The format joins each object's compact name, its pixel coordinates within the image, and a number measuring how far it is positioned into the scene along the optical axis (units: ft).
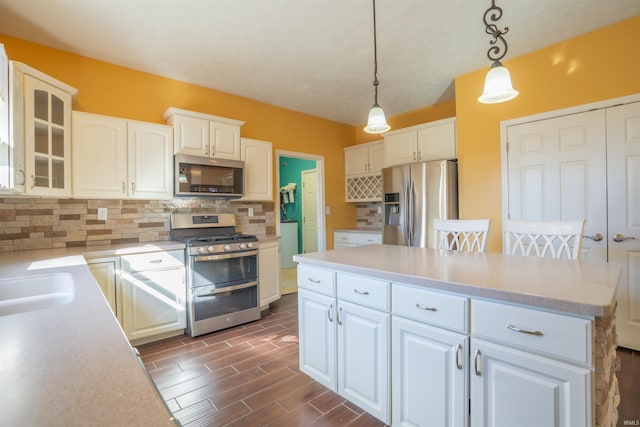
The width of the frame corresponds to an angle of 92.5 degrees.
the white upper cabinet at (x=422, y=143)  11.85
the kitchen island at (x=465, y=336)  3.34
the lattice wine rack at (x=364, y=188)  15.69
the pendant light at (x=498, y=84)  5.21
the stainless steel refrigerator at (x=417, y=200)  11.24
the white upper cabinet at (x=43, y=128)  6.84
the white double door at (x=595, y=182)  8.11
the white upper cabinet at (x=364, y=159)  15.47
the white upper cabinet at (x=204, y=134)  10.13
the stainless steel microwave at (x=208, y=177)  10.00
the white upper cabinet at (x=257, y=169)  11.98
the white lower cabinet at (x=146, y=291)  8.13
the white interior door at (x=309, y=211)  20.94
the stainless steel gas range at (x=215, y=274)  9.34
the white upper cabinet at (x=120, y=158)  8.54
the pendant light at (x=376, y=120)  6.97
